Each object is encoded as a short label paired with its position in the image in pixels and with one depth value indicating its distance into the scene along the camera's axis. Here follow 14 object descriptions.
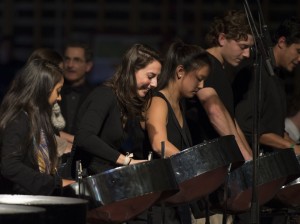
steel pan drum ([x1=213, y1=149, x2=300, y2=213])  6.33
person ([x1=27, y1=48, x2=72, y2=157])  7.47
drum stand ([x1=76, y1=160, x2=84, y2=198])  5.41
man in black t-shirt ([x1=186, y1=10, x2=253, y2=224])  7.03
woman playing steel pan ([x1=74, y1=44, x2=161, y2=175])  6.09
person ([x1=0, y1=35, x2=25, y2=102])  10.57
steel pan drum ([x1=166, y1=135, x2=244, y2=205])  5.91
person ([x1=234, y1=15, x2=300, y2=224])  7.43
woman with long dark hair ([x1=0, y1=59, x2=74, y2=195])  5.58
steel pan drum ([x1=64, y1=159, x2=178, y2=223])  5.43
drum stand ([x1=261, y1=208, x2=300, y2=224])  6.88
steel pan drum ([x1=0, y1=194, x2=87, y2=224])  4.71
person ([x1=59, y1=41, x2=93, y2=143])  8.89
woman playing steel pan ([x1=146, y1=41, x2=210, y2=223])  6.50
